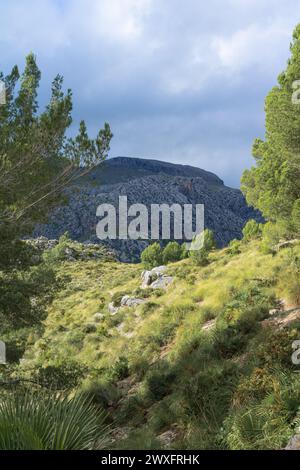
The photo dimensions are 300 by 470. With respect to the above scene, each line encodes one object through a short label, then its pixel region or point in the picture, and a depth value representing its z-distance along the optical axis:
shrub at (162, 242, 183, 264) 51.88
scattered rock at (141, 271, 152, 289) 34.47
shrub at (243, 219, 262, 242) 40.33
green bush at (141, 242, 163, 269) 51.41
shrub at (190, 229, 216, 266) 34.69
